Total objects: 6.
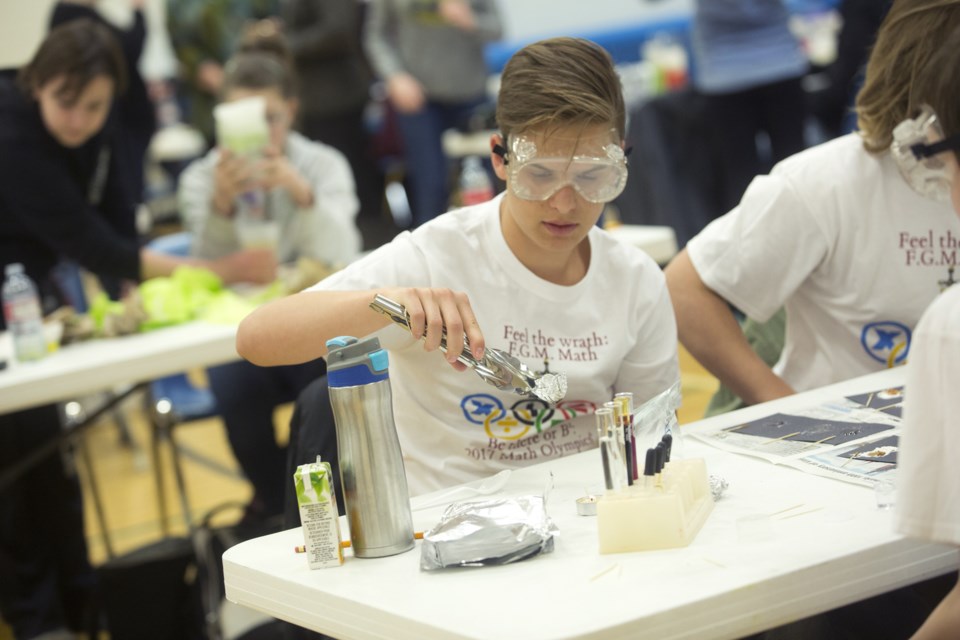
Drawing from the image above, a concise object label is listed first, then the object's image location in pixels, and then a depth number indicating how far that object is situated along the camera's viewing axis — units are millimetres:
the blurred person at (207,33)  7332
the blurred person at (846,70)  5637
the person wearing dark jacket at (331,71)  6773
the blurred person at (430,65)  6590
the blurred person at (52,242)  3572
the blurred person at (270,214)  3812
